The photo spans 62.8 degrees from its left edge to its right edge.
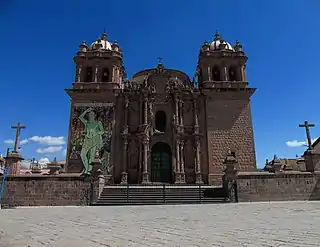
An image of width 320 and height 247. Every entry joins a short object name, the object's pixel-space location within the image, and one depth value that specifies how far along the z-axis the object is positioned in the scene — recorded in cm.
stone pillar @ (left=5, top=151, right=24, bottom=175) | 1693
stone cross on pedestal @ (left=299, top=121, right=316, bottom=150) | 1826
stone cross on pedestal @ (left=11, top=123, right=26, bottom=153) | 1791
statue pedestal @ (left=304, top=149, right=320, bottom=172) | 1675
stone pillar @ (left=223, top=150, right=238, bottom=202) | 1452
